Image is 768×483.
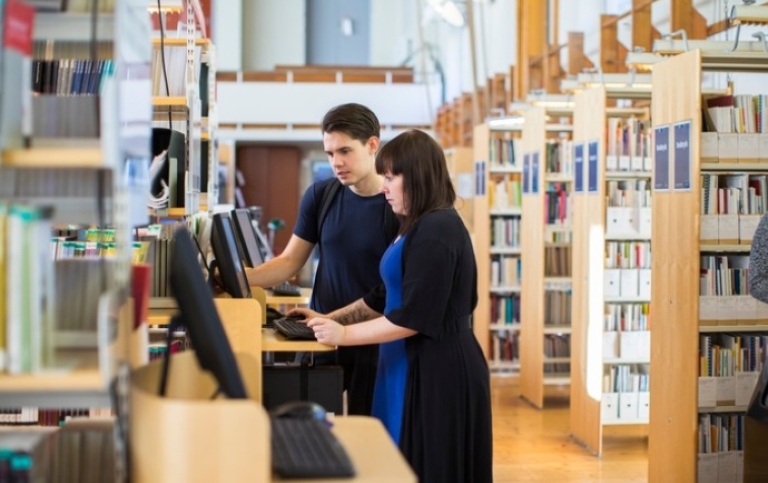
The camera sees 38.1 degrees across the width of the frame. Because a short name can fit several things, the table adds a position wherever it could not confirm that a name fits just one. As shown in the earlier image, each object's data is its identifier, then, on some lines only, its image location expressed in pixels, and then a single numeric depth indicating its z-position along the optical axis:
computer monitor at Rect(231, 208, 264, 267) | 4.79
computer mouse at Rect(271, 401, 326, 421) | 2.34
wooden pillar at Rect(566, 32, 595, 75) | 9.05
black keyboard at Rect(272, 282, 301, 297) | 6.11
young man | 3.85
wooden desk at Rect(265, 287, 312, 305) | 5.83
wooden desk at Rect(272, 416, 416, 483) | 2.09
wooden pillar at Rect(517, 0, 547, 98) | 10.05
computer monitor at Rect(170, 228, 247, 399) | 2.18
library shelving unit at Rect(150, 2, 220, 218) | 4.25
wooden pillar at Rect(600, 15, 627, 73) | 8.23
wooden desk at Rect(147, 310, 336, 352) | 3.50
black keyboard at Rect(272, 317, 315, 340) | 3.61
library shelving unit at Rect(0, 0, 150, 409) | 2.03
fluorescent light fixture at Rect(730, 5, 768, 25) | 4.71
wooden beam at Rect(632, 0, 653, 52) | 7.59
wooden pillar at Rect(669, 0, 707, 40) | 6.84
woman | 3.22
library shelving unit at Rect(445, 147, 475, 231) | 11.01
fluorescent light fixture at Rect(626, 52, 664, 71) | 5.82
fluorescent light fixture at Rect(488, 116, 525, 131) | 8.90
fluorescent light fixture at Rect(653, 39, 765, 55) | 4.96
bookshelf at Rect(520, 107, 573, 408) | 7.93
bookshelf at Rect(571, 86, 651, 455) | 6.56
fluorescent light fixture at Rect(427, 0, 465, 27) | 13.23
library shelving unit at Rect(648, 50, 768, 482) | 4.87
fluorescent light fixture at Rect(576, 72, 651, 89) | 6.68
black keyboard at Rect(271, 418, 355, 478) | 2.08
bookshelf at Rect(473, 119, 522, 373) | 9.52
